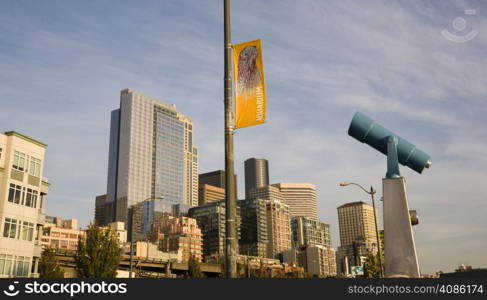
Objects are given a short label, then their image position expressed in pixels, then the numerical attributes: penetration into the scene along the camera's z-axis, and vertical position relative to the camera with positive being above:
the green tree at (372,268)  49.57 +0.28
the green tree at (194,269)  98.75 +0.96
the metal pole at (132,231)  38.62 +3.62
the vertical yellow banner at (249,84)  12.93 +5.07
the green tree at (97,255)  42.94 +1.85
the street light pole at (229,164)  11.31 +2.65
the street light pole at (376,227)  38.69 +3.57
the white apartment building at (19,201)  47.06 +7.74
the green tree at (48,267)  56.81 +1.21
